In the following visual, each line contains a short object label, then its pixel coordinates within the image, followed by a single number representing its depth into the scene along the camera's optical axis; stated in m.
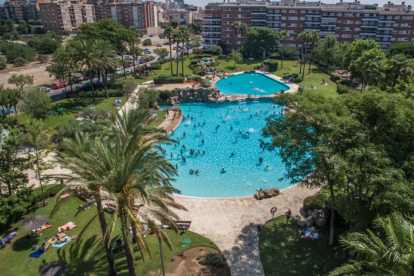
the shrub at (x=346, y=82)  62.33
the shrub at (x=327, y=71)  72.49
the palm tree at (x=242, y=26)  87.09
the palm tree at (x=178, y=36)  63.82
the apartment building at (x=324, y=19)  88.56
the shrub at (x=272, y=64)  78.38
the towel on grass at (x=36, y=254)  19.19
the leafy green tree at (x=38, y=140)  22.70
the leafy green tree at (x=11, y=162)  20.61
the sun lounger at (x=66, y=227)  21.72
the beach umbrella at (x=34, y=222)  19.34
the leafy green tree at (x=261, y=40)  84.38
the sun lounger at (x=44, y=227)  21.60
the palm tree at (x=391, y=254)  8.10
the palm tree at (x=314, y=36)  66.91
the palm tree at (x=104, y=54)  47.26
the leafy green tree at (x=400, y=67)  33.08
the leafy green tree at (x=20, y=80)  50.33
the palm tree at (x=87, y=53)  44.72
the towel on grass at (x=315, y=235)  20.81
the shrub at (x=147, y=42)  121.12
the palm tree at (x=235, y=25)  86.25
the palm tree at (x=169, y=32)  63.87
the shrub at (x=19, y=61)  81.81
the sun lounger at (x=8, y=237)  19.88
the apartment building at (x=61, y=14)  145.62
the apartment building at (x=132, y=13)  154.38
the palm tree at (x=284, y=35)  81.50
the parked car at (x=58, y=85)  62.28
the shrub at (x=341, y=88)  58.33
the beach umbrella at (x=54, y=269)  16.22
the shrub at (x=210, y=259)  18.89
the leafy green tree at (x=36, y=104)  38.16
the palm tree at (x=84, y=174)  14.29
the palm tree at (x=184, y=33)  68.22
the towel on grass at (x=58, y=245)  20.11
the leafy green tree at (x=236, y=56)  78.94
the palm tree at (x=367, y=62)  37.72
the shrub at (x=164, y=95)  55.41
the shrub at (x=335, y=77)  66.78
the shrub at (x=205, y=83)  60.16
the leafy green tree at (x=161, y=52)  82.68
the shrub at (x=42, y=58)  87.45
